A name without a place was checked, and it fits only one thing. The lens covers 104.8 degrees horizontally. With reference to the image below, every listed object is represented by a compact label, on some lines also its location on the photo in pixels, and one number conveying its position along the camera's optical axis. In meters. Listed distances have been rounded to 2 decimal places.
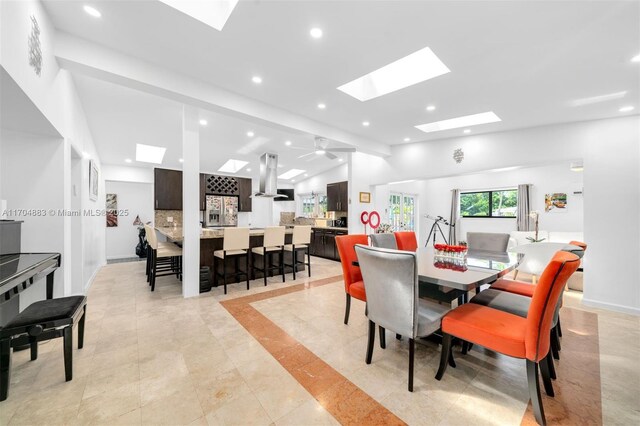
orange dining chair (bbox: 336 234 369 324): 2.62
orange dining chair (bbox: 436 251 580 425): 1.37
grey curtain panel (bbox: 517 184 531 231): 6.36
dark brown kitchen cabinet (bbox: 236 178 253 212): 7.86
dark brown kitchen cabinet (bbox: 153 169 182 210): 6.21
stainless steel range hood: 6.10
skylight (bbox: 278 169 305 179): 8.83
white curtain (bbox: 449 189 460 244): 7.57
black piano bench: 1.58
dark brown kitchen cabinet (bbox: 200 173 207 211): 7.16
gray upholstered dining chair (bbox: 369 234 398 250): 2.99
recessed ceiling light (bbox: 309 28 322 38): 2.12
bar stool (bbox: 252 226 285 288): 4.28
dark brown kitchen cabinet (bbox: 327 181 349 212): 7.17
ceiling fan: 4.45
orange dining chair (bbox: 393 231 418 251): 3.30
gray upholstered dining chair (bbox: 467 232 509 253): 3.21
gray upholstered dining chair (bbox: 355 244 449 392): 1.64
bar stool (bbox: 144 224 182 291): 3.93
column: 3.56
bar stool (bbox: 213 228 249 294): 3.84
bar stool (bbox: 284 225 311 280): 4.58
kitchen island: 4.12
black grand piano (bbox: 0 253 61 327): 1.54
